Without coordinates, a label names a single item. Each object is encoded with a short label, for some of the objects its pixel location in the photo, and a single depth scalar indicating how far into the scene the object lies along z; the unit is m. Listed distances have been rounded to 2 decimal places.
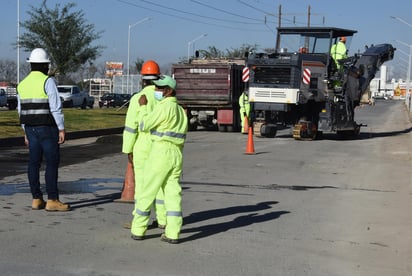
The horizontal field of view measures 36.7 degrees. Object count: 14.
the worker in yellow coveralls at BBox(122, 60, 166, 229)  6.75
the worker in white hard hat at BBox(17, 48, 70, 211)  7.60
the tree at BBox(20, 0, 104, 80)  36.84
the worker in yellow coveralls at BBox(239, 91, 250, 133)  23.06
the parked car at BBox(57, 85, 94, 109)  44.28
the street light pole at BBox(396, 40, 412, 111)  66.41
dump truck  24.53
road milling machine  20.47
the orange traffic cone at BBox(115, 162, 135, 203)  8.33
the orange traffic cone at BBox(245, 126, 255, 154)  16.09
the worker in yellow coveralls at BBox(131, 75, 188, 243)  6.12
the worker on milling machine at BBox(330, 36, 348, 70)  21.42
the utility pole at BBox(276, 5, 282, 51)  65.50
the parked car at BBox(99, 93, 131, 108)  53.38
